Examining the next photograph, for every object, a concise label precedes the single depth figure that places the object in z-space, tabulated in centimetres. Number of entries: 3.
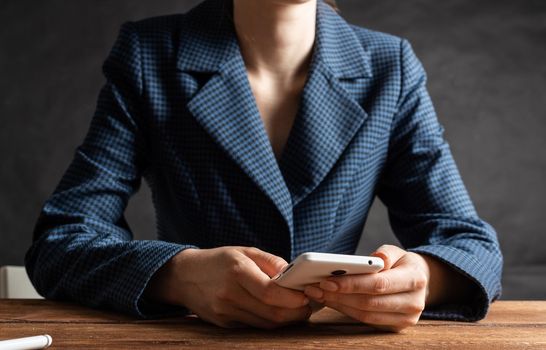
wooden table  96
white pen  86
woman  125
